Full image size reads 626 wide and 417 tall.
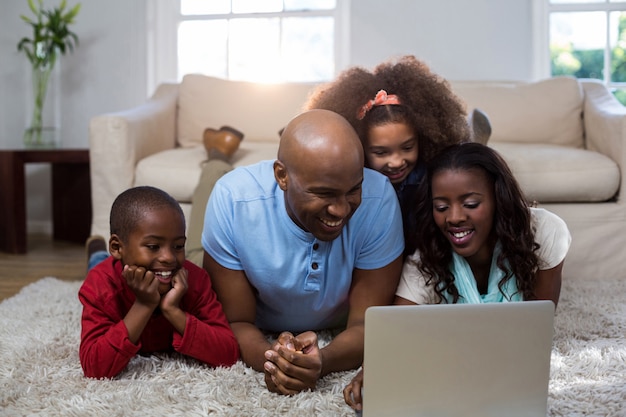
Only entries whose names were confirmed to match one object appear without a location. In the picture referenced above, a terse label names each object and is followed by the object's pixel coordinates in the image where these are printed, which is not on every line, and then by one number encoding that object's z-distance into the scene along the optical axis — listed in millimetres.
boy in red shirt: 1630
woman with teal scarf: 1763
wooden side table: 3568
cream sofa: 2803
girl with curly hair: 1961
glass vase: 3969
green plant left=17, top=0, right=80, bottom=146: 3918
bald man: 1521
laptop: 1300
